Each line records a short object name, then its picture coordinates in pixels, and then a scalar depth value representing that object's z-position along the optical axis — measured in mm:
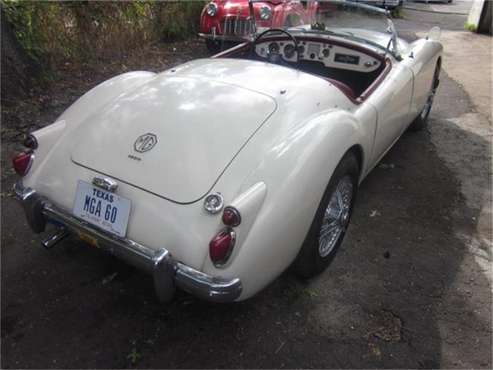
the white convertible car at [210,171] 1940
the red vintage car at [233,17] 6570
